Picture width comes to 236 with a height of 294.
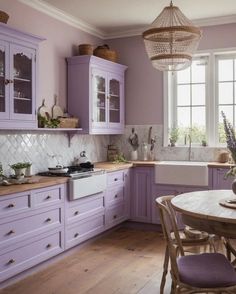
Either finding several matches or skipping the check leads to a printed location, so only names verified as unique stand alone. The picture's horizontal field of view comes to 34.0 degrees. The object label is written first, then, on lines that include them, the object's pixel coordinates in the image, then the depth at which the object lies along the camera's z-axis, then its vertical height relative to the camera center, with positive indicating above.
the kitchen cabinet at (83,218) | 3.94 -0.88
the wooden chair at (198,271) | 2.24 -0.81
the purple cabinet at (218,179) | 4.59 -0.49
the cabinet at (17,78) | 3.44 +0.56
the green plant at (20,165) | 3.62 -0.26
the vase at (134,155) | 5.58 -0.24
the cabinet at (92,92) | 4.76 +0.59
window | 5.21 +0.54
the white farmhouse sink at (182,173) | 4.73 -0.44
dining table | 2.38 -0.48
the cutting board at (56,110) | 4.56 +0.33
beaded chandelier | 2.91 +0.76
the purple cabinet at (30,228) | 3.14 -0.80
